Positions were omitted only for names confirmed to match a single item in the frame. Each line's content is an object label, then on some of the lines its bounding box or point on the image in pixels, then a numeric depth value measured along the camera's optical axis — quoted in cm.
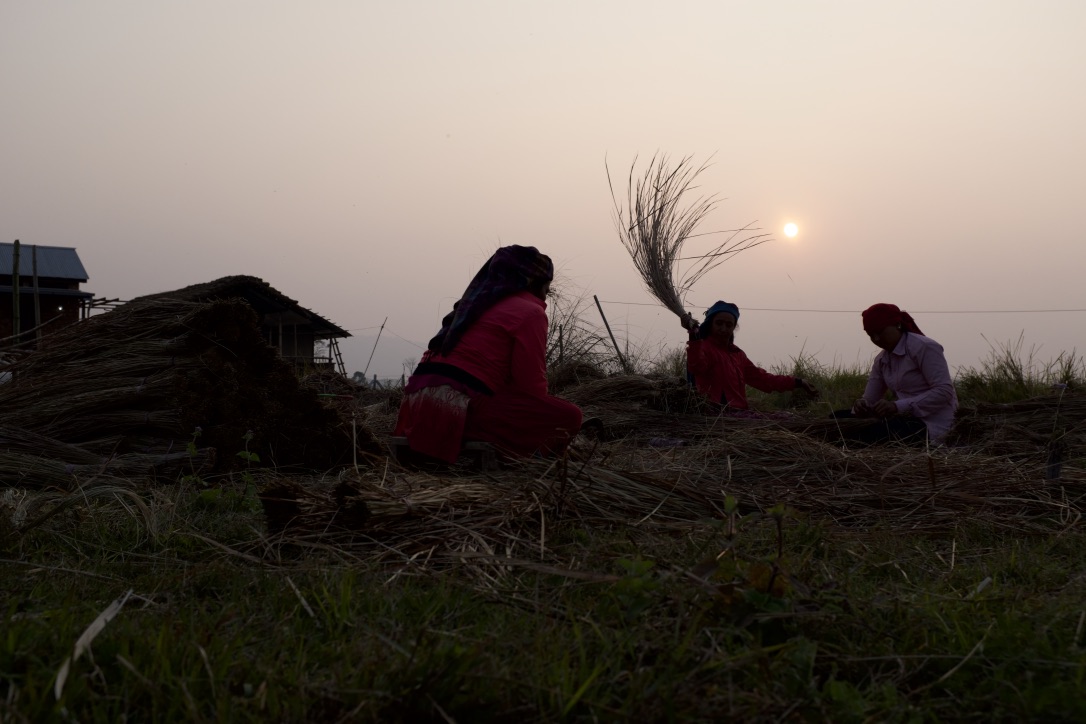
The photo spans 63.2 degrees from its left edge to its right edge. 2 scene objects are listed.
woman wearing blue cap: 723
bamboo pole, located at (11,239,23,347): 1418
